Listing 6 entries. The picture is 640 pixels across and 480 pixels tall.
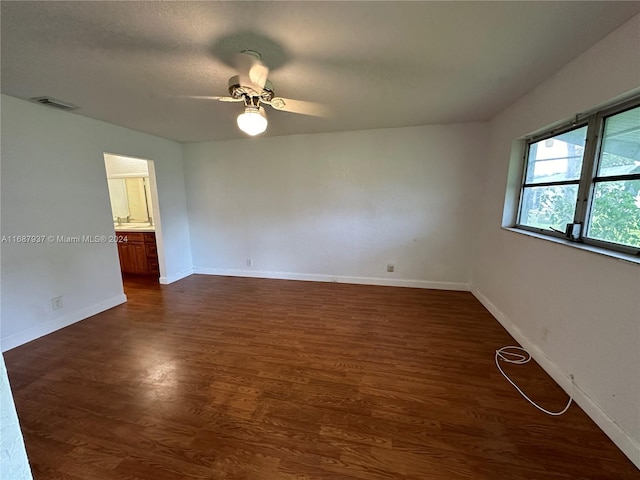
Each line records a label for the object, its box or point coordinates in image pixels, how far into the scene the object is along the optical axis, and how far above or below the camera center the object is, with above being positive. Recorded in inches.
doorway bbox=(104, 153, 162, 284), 174.9 -11.5
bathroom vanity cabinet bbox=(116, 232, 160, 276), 176.6 -34.5
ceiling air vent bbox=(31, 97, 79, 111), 97.7 +39.6
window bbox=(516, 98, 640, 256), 62.9 +6.1
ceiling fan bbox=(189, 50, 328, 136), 69.3 +33.2
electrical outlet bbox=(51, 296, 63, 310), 111.0 -43.0
